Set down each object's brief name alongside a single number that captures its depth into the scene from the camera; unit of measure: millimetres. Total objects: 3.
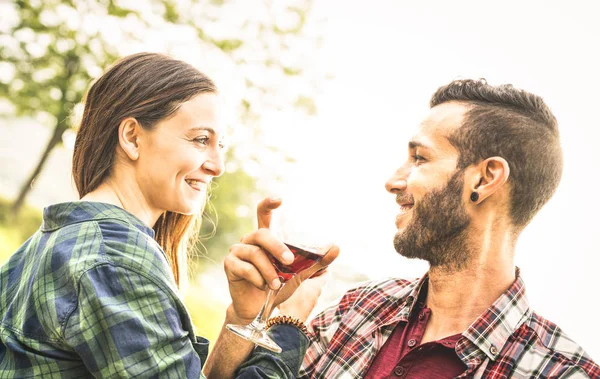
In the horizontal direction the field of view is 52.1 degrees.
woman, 1585
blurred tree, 9070
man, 2129
